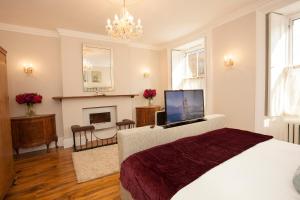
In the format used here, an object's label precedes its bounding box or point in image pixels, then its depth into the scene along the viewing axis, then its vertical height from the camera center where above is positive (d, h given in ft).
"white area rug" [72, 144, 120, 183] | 8.12 -3.99
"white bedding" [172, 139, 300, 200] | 2.71 -1.72
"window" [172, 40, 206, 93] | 15.05 +2.74
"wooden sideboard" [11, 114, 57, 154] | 10.33 -2.31
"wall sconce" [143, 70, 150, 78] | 17.03 +2.36
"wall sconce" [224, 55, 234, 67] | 10.64 +2.24
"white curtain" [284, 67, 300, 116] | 9.13 +0.01
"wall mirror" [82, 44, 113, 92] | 13.32 +2.42
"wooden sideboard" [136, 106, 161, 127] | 15.37 -1.90
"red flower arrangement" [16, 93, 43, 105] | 10.89 -0.07
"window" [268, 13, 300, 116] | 9.25 +1.65
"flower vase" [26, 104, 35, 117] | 11.36 -0.94
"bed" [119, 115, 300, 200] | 2.87 -1.73
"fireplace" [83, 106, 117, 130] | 13.78 -1.90
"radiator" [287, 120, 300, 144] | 8.57 -2.17
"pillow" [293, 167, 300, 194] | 2.70 -1.58
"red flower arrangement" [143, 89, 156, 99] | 16.31 +0.19
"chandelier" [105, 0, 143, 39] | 7.34 +3.20
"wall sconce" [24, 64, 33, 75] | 11.71 +2.09
